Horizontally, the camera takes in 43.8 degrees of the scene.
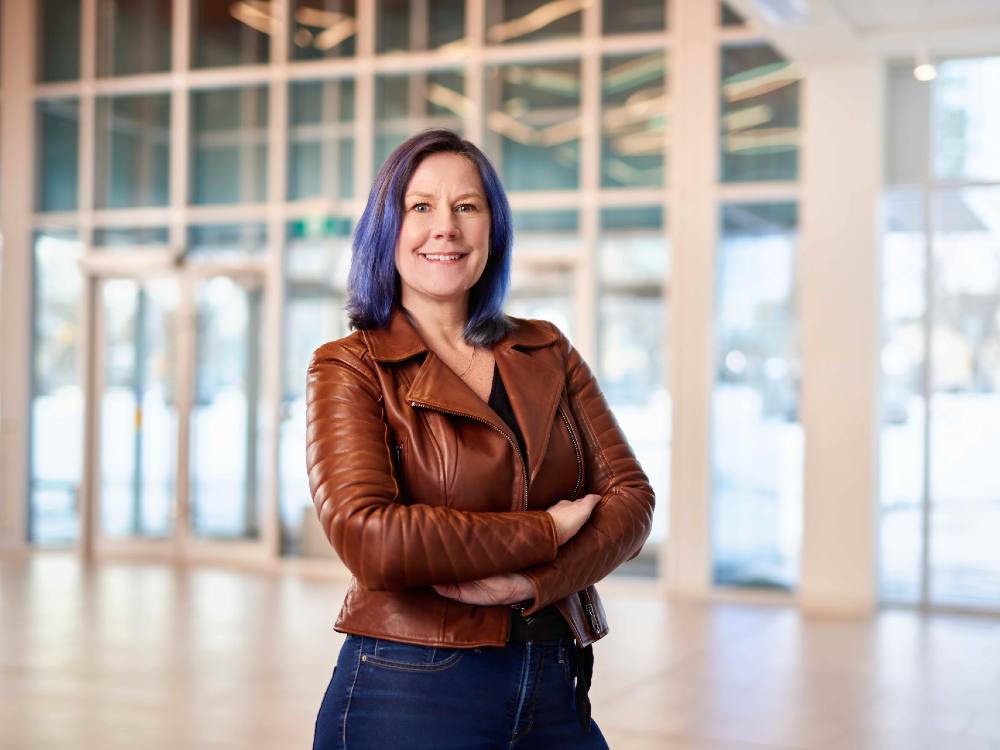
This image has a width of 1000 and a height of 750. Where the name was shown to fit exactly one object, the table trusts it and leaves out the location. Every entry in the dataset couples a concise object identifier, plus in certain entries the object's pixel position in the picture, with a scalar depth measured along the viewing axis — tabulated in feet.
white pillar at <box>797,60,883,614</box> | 30.94
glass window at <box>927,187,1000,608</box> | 30.99
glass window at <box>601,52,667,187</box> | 33.60
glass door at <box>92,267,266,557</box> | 38.70
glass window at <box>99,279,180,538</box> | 39.83
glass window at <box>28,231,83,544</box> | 41.16
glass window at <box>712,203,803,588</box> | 32.35
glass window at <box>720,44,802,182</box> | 32.30
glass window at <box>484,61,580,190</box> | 34.58
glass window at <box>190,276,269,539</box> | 38.58
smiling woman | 5.89
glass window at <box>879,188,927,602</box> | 31.50
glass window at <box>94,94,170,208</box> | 40.24
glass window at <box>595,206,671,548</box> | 33.63
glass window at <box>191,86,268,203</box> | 38.86
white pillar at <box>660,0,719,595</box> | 32.73
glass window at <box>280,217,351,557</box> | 37.50
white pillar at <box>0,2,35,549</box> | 41.34
